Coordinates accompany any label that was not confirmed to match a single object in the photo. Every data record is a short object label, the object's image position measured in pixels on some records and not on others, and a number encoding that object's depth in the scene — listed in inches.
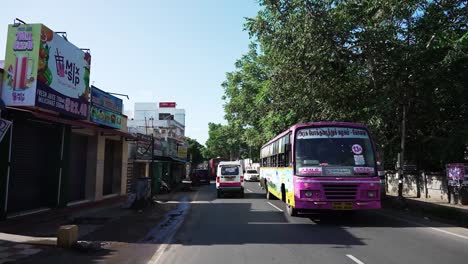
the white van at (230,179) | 1108.5
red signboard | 3292.3
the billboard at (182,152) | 2267.0
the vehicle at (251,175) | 2375.5
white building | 2836.1
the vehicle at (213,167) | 2613.2
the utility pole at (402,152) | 843.1
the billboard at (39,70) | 581.6
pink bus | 546.0
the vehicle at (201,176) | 1856.5
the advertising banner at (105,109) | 846.5
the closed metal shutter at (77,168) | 812.0
